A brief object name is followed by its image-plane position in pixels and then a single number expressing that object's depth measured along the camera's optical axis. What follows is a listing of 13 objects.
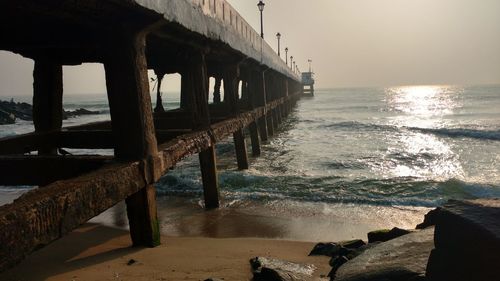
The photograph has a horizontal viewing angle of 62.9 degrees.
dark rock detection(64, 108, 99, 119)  53.02
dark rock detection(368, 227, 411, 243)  5.02
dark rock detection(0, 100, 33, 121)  46.32
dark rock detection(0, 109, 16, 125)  38.03
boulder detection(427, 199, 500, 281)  2.65
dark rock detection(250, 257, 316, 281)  3.79
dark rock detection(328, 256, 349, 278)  4.17
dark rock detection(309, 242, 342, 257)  5.12
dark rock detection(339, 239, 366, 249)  5.15
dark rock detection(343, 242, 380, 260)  4.51
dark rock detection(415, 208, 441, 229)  5.21
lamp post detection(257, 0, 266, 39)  21.83
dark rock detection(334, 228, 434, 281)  3.30
